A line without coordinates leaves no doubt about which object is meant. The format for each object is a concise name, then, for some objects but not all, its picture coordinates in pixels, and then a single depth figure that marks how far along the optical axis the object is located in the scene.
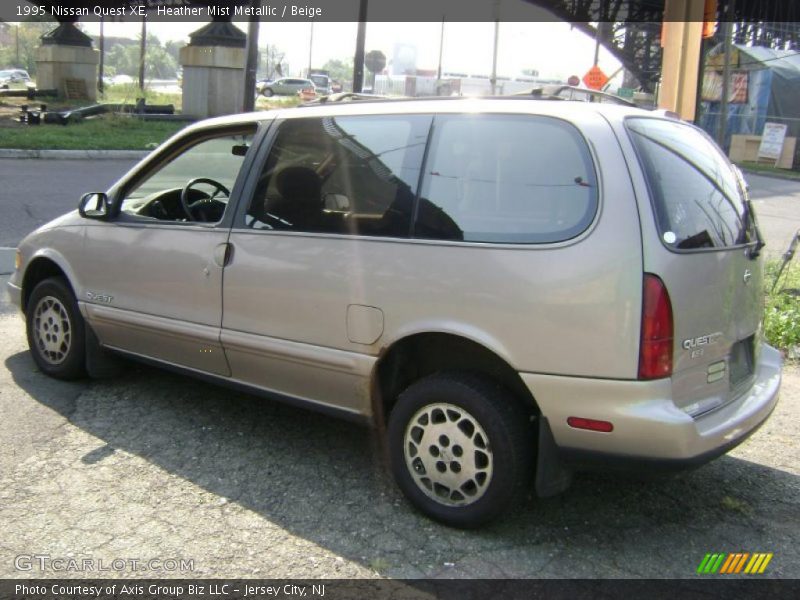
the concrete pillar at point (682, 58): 6.86
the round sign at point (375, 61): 22.73
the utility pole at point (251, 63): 16.42
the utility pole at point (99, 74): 39.03
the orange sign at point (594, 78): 23.44
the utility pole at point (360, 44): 18.97
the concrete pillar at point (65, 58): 27.45
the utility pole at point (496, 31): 33.12
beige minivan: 3.00
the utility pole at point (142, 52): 32.67
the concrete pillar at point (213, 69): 23.72
